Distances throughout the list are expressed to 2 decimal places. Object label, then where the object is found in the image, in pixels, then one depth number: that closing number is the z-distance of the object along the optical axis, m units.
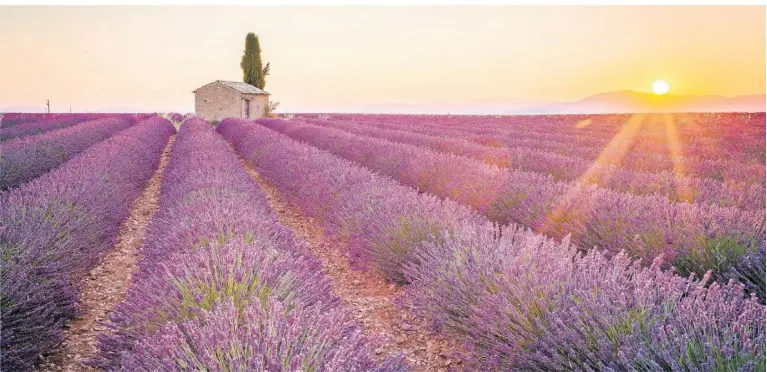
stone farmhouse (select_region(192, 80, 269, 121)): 28.67
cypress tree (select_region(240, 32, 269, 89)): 37.06
